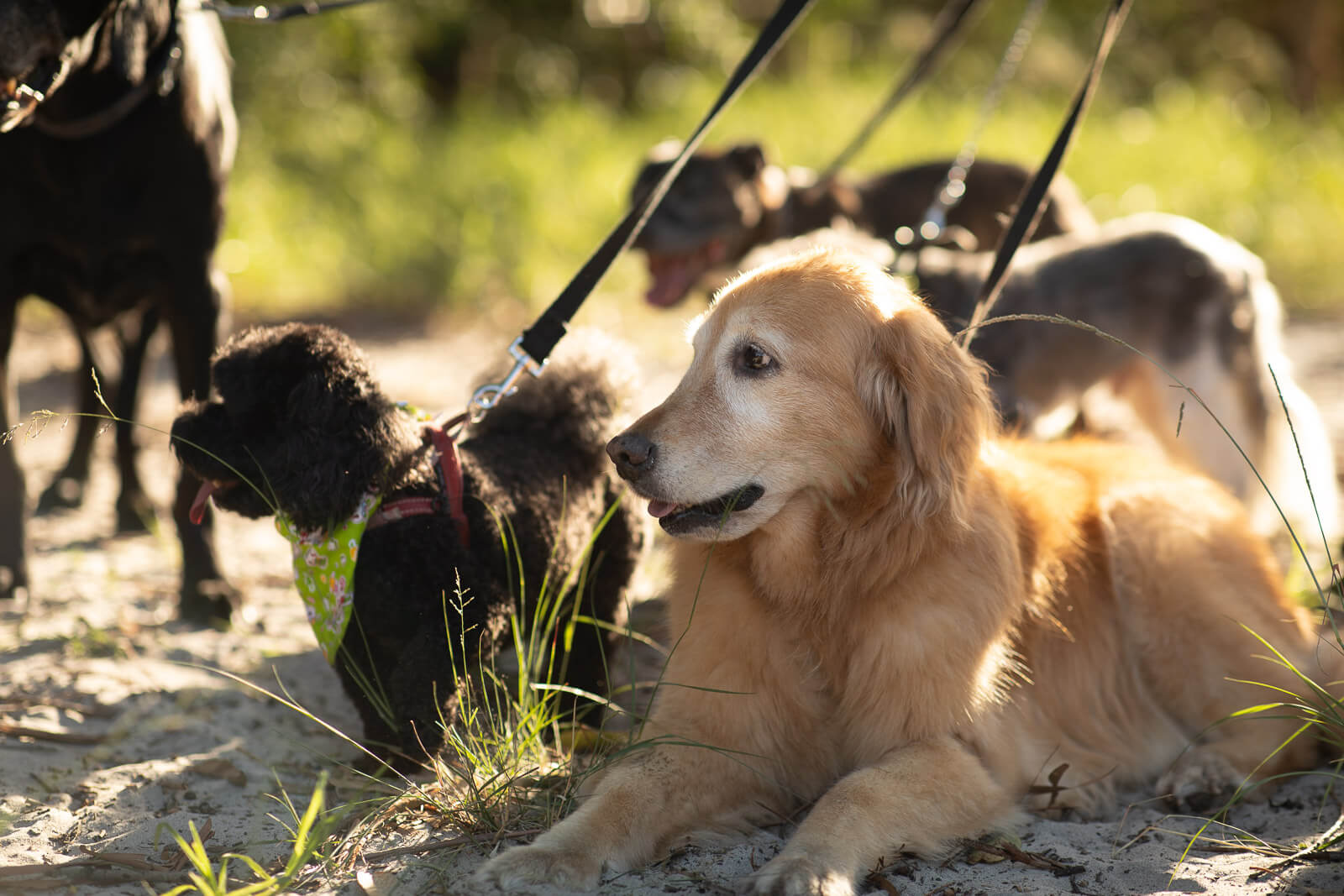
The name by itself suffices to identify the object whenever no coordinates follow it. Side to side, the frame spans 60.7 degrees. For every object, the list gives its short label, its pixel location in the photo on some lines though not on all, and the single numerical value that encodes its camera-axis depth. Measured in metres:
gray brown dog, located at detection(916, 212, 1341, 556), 4.95
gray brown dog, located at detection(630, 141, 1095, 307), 6.14
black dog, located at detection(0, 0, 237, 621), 3.33
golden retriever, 2.43
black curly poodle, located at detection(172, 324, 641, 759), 2.52
